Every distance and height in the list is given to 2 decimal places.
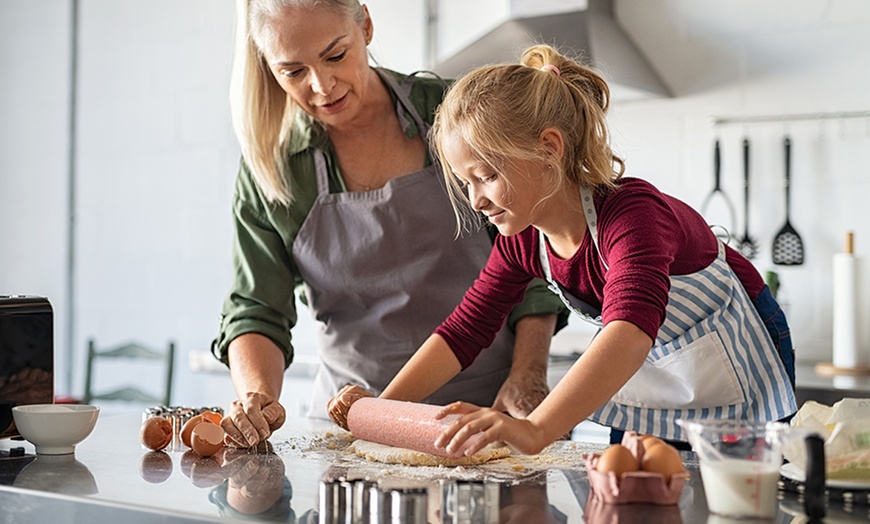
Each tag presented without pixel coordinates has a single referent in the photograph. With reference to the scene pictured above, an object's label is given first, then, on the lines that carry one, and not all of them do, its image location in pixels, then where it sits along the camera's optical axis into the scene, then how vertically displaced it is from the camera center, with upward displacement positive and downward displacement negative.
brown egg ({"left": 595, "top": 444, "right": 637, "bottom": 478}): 1.00 -0.19
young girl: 1.18 -0.02
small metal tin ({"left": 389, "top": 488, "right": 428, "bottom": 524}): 0.93 -0.22
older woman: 1.66 +0.04
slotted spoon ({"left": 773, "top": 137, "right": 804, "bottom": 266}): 2.73 +0.06
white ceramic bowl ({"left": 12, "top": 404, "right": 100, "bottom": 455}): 1.32 -0.22
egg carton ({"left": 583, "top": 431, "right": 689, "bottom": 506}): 1.00 -0.22
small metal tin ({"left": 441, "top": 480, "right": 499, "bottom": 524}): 0.94 -0.22
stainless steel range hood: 2.74 +0.59
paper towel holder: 2.52 -0.25
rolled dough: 1.23 -0.24
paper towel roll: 2.55 -0.11
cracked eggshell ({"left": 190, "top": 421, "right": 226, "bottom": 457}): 1.31 -0.23
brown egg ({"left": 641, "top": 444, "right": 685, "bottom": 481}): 1.00 -0.19
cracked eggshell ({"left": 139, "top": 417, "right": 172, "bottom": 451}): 1.35 -0.23
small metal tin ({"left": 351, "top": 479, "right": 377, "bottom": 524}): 0.94 -0.22
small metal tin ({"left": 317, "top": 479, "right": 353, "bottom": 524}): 0.95 -0.23
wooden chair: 3.16 -0.31
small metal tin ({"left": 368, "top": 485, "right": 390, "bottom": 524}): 0.94 -0.22
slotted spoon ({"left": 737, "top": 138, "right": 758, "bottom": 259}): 2.79 +0.07
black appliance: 1.36 -0.13
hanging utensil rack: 2.68 +0.40
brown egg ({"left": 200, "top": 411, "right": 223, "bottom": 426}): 1.41 -0.22
